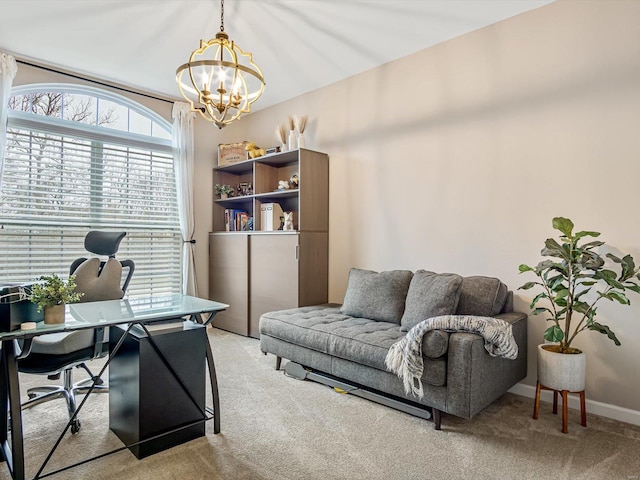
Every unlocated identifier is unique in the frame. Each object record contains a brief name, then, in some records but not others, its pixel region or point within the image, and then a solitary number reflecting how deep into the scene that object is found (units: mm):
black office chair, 2203
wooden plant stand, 2287
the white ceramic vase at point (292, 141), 4281
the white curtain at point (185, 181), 4625
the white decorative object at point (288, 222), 4093
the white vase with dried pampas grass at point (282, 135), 4410
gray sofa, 2244
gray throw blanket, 2289
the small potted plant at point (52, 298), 1811
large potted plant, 2287
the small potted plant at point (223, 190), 5000
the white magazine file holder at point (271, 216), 4309
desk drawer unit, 2000
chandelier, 2148
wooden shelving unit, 3969
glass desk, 1719
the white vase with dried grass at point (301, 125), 4328
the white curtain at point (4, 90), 3365
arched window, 3617
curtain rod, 3673
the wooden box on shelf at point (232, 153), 4863
